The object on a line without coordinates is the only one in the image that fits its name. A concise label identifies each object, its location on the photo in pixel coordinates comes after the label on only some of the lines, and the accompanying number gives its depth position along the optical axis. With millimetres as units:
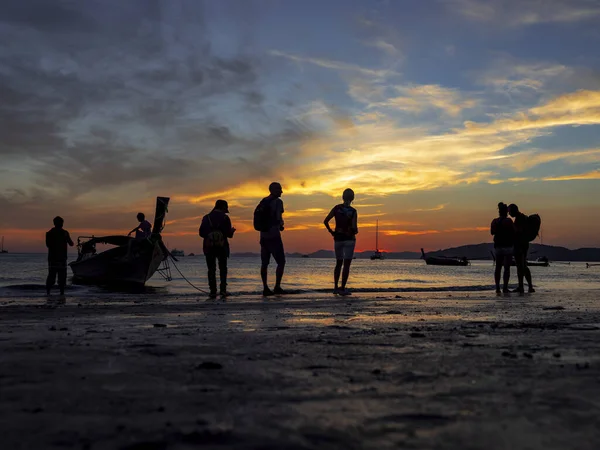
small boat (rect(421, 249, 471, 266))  91562
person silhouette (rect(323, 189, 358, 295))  12086
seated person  19769
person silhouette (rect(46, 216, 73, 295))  13420
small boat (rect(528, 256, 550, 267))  98419
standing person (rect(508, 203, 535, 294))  13594
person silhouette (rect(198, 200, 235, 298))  12195
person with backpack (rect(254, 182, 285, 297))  11898
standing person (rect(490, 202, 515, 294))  13656
